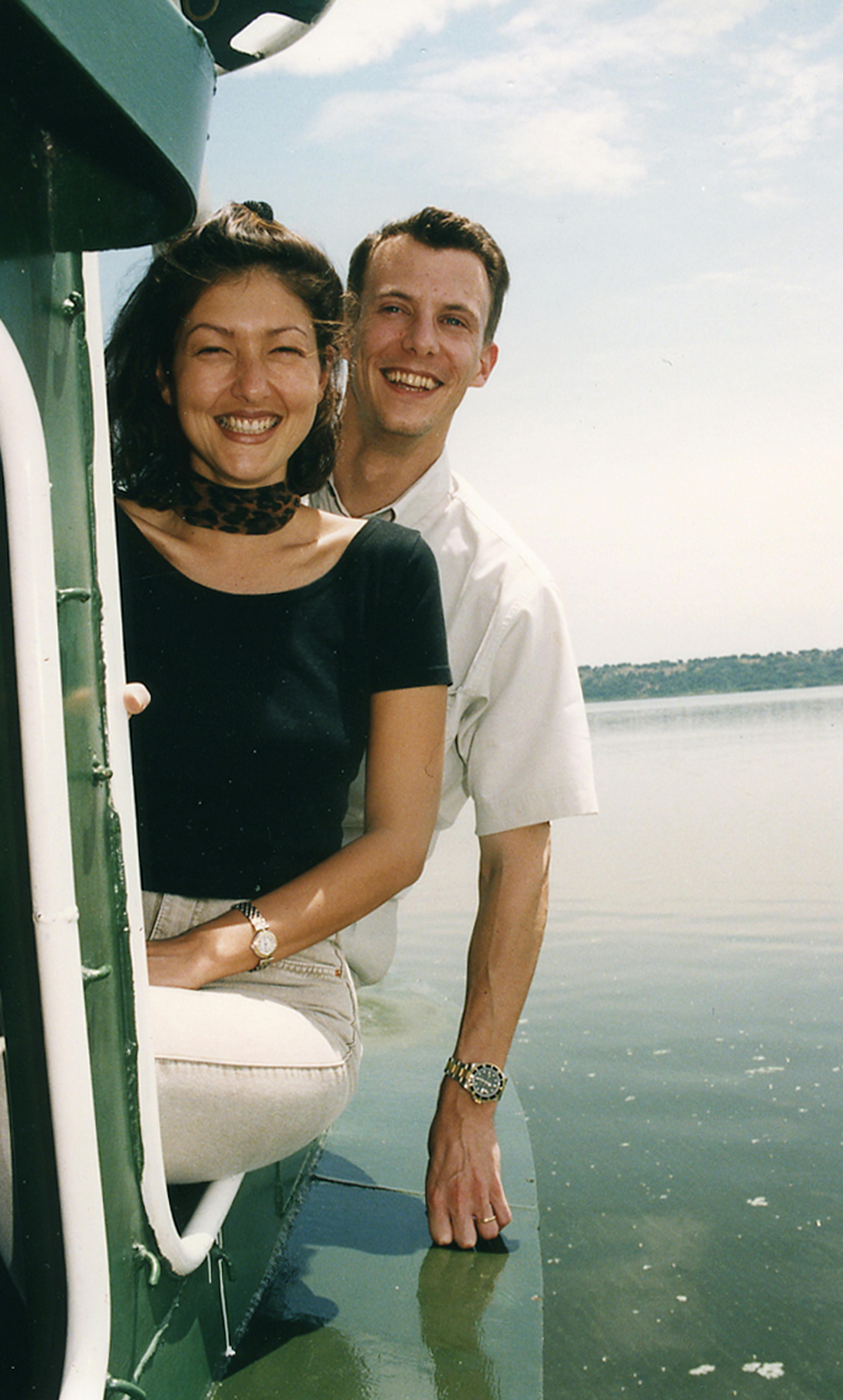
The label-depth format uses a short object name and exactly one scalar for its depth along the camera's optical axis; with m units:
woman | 1.68
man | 2.47
